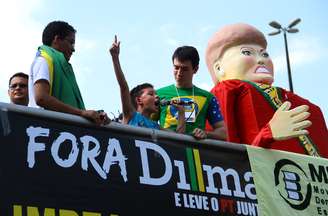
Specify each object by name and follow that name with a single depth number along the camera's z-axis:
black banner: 3.00
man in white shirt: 3.38
